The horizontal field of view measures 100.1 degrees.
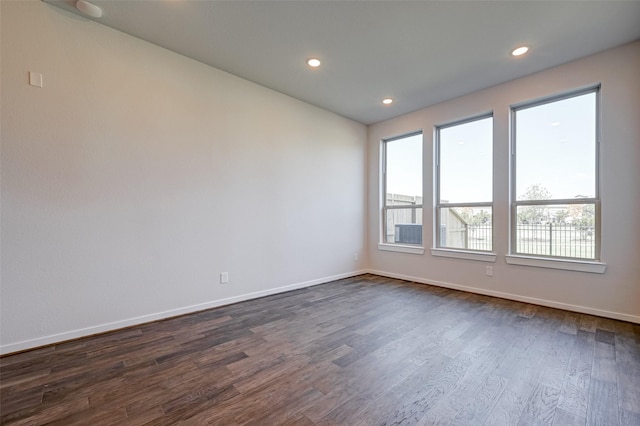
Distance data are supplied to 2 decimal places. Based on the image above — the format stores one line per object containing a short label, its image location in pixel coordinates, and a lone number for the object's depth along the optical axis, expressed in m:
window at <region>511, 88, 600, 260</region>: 3.15
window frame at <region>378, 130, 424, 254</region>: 5.00
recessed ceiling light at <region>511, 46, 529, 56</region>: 2.90
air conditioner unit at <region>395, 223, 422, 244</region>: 4.73
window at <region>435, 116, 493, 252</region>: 3.94
